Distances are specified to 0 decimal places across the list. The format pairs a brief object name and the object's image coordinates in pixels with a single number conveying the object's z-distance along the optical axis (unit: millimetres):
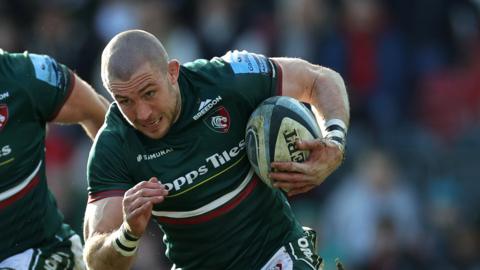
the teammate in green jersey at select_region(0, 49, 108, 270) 17469
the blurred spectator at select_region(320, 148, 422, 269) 28344
